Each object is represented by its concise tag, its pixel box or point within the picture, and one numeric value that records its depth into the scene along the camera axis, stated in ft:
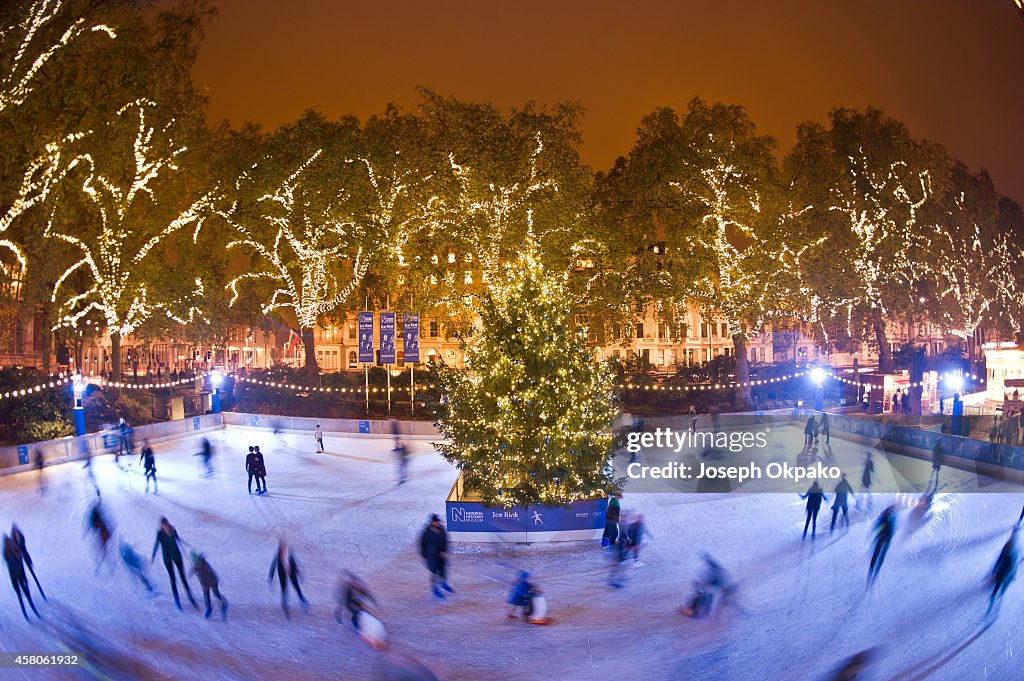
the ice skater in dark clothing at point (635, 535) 54.39
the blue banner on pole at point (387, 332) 126.82
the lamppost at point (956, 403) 88.48
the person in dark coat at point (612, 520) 54.13
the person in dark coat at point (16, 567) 40.73
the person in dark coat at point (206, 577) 41.73
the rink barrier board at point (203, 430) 91.09
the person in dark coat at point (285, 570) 42.96
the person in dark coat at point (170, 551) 43.16
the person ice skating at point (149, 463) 74.51
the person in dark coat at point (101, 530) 52.95
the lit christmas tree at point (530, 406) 56.95
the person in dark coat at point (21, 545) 42.01
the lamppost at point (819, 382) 119.65
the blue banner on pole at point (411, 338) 125.39
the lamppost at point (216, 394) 131.44
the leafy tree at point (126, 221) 124.57
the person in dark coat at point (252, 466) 72.43
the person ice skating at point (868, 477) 66.33
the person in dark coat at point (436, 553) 45.29
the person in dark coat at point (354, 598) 36.70
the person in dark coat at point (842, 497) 54.95
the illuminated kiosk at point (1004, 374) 122.93
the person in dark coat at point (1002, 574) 39.22
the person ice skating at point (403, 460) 82.72
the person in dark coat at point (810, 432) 91.61
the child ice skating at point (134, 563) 46.52
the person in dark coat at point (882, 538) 45.93
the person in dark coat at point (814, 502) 54.29
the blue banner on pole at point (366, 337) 124.88
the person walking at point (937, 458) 69.15
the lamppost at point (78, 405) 101.30
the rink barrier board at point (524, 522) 57.31
